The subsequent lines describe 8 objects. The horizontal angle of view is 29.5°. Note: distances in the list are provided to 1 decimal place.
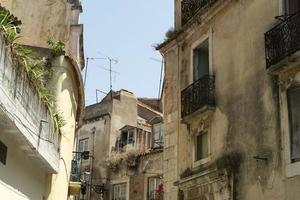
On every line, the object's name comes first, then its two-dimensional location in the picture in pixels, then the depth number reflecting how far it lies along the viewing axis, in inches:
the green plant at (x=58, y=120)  596.6
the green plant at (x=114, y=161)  1341.0
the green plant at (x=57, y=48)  642.8
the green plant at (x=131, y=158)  1288.3
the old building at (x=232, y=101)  527.2
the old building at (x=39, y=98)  426.6
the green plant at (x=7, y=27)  413.9
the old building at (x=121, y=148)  1261.1
